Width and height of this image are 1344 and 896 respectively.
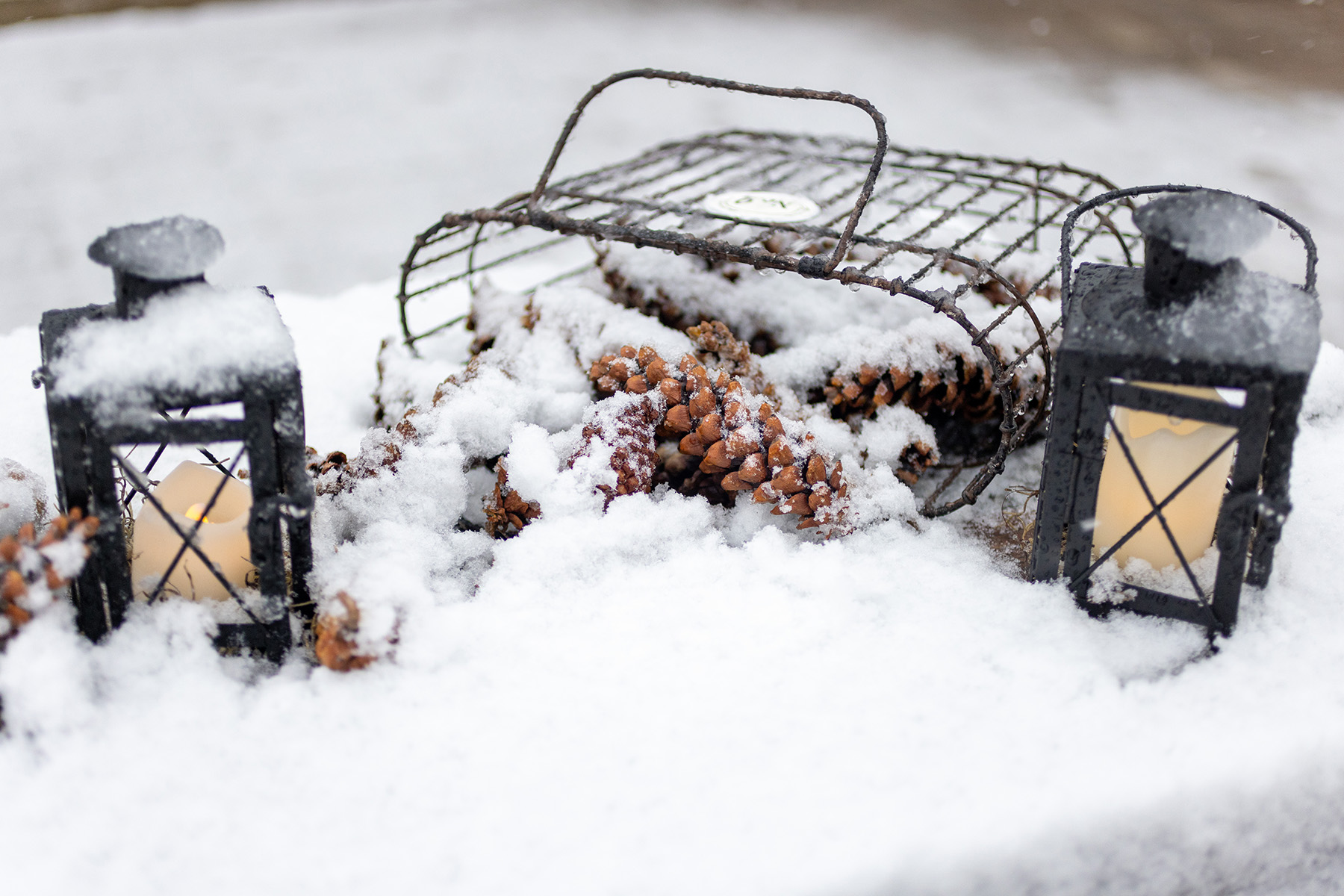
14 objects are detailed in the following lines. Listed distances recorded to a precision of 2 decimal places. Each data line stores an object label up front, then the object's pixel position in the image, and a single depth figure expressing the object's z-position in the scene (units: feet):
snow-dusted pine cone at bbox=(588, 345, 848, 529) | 2.85
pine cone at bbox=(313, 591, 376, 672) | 2.40
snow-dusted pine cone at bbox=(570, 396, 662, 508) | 2.90
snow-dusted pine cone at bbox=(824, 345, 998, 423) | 3.20
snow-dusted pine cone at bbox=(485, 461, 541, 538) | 2.91
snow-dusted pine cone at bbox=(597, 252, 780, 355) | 3.56
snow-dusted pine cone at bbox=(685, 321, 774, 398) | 3.20
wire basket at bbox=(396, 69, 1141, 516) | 2.96
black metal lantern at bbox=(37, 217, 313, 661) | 2.24
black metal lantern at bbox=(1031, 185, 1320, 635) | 2.28
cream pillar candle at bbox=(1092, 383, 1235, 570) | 2.48
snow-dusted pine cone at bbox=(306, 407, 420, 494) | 2.94
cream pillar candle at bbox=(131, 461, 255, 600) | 2.51
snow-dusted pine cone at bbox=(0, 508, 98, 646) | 2.19
